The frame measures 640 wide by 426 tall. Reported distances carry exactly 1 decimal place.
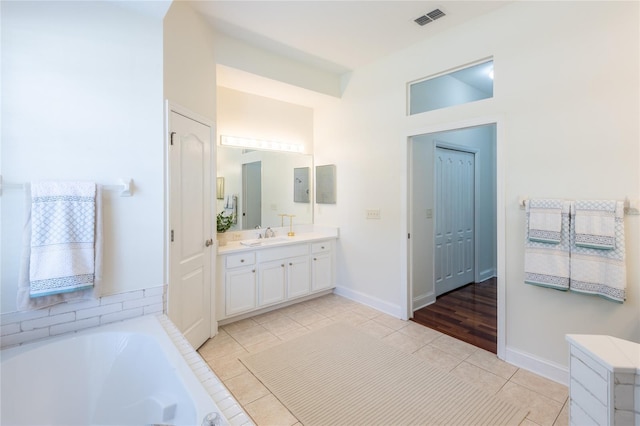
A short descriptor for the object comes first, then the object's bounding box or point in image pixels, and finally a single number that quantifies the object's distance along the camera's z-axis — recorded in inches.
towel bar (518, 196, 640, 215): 75.6
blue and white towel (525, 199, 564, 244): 85.6
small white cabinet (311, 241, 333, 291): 156.2
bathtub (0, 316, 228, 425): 55.9
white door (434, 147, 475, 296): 160.9
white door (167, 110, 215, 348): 92.0
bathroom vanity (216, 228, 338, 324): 124.9
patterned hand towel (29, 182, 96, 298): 66.1
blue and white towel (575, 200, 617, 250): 77.2
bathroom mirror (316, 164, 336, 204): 165.5
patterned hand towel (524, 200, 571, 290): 85.4
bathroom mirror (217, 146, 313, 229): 142.9
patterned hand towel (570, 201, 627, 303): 76.3
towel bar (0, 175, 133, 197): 77.1
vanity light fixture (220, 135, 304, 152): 143.3
